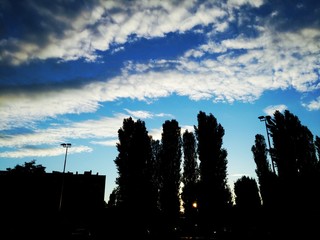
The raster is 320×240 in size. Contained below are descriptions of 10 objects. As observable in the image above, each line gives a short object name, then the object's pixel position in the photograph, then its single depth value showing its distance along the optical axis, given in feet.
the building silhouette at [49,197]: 146.10
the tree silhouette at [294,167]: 71.92
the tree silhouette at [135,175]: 93.50
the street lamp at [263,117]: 75.85
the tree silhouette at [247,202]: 156.76
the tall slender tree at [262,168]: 132.36
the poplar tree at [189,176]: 111.86
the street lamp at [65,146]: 120.14
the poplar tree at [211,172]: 94.02
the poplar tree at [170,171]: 102.63
